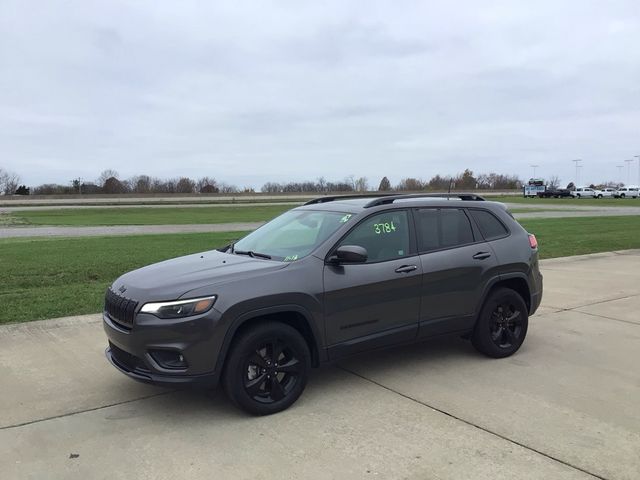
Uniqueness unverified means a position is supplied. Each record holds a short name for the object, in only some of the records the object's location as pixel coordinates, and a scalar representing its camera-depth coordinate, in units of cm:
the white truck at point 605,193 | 8359
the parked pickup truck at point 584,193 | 8244
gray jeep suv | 401
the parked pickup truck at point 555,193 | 7894
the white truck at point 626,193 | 8369
